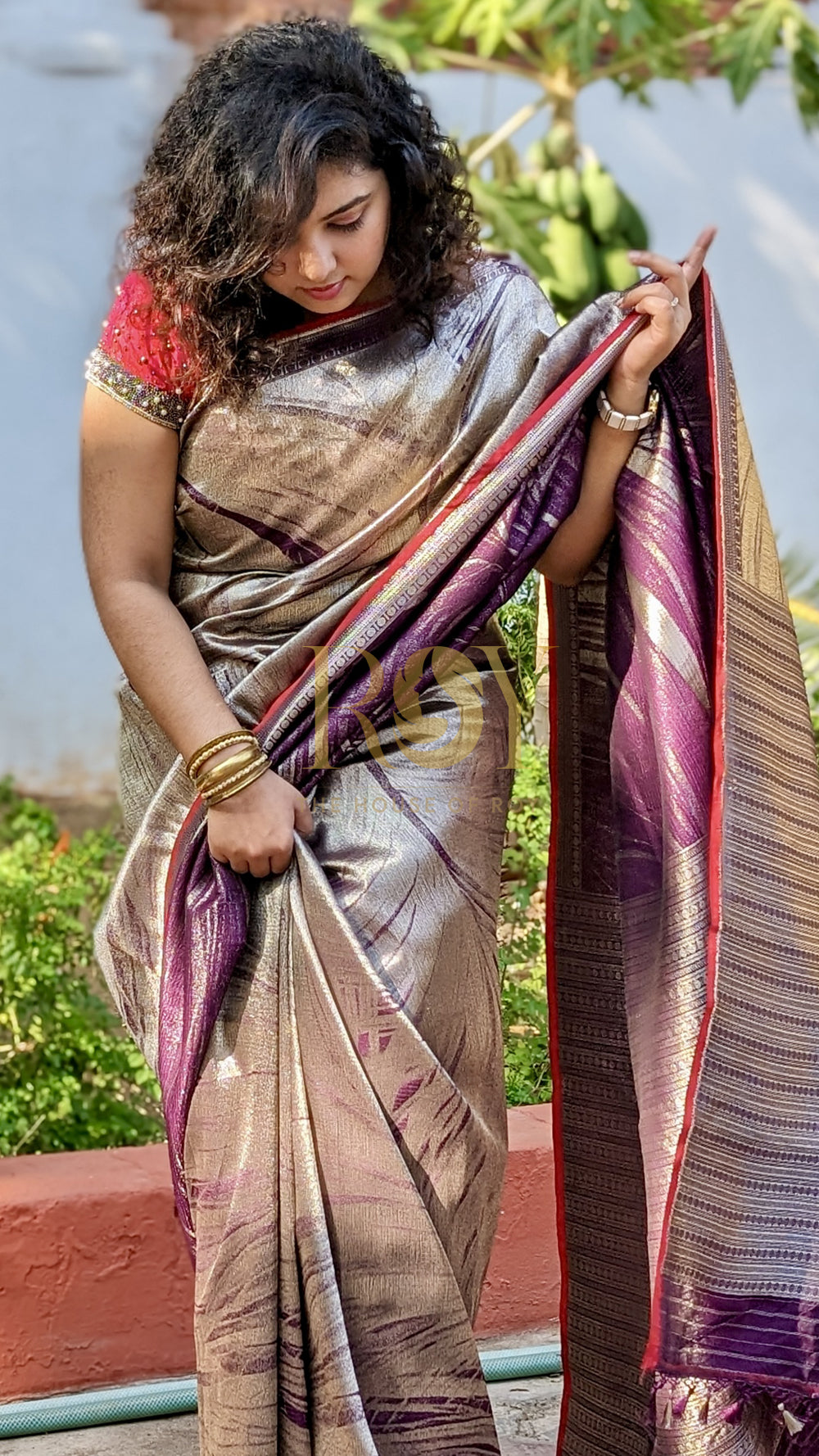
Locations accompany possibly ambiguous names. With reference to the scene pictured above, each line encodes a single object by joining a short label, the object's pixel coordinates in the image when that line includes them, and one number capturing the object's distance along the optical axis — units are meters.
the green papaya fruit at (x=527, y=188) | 4.67
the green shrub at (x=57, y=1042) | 3.18
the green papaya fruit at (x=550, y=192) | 4.60
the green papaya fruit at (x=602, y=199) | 4.57
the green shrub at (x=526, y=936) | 2.91
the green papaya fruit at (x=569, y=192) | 4.55
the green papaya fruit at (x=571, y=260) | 4.59
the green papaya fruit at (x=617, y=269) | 4.62
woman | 1.94
